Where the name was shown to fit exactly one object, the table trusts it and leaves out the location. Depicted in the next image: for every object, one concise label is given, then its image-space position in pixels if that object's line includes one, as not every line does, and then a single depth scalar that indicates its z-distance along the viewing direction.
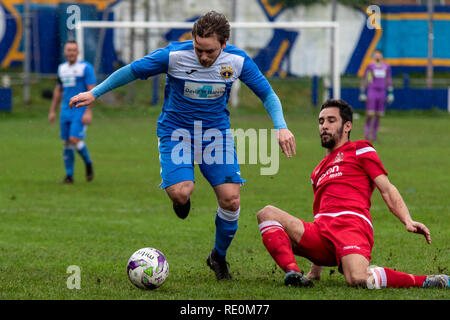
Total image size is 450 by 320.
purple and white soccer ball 11.17
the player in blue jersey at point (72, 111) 25.64
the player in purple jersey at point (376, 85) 41.34
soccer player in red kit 11.07
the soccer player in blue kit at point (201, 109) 12.18
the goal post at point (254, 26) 39.47
